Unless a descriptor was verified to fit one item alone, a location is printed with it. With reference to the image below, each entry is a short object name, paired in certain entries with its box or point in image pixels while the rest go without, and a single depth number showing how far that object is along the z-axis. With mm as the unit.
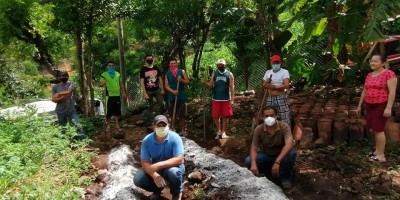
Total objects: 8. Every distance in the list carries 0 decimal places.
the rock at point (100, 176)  5684
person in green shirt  8062
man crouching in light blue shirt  4707
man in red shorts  7391
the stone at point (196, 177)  5520
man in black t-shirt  7883
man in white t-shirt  6311
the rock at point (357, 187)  4887
